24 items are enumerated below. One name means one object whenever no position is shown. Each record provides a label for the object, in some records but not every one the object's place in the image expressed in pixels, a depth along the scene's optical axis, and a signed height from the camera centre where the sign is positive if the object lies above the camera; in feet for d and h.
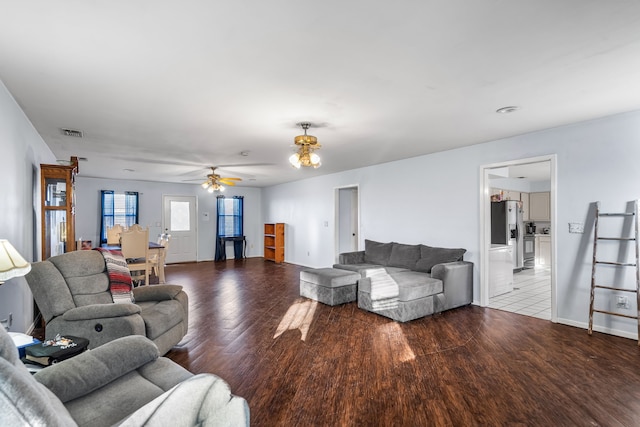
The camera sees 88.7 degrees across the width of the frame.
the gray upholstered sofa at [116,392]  2.74 -2.43
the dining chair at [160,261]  20.67 -2.96
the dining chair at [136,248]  17.74 -1.88
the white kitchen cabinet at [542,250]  27.61 -3.01
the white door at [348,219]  27.12 -0.40
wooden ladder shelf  11.29 -1.77
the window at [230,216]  33.76 -0.22
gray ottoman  16.14 -3.62
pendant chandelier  12.62 +2.45
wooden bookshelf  31.99 -2.84
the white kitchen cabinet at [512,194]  27.58 +1.77
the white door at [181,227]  31.27 -1.26
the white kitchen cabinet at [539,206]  27.96 +0.76
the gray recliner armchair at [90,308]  8.55 -2.57
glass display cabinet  13.15 +0.45
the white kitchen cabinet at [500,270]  16.98 -3.03
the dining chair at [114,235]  23.16 -1.52
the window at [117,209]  28.25 +0.40
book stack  6.08 -2.67
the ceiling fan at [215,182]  21.09 +2.12
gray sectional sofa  13.88 -3.02
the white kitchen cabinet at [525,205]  29.14 +0.87
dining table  20.31 -2.69
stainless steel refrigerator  22.08 -0.56
